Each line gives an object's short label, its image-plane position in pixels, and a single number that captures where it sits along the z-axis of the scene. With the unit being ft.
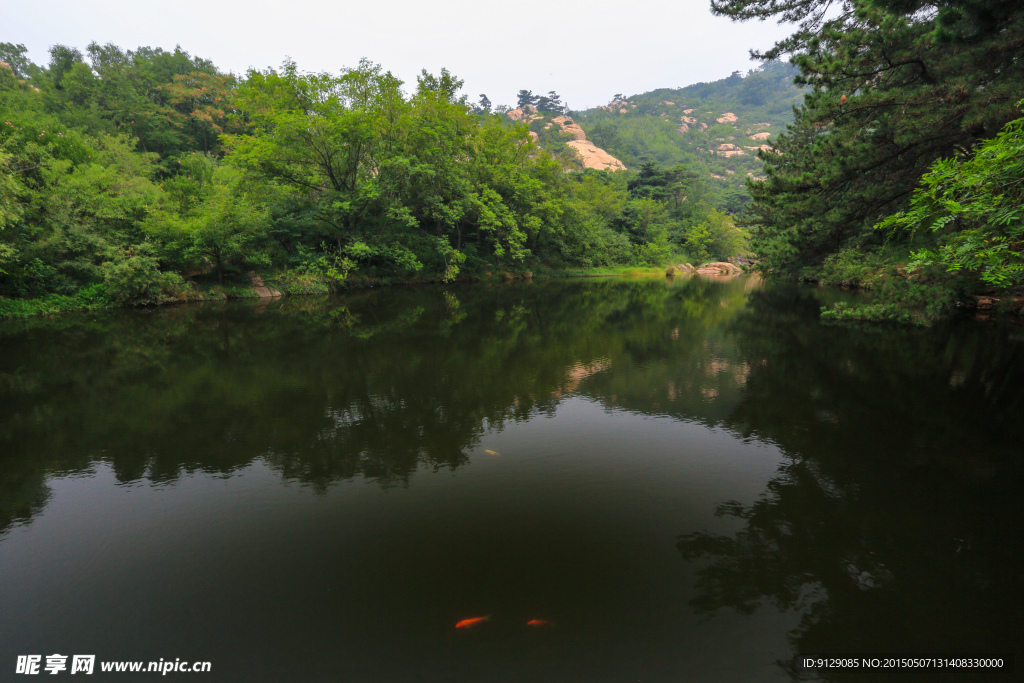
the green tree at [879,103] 33.09
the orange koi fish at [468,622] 9.77
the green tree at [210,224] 68.33
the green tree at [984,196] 16.99
